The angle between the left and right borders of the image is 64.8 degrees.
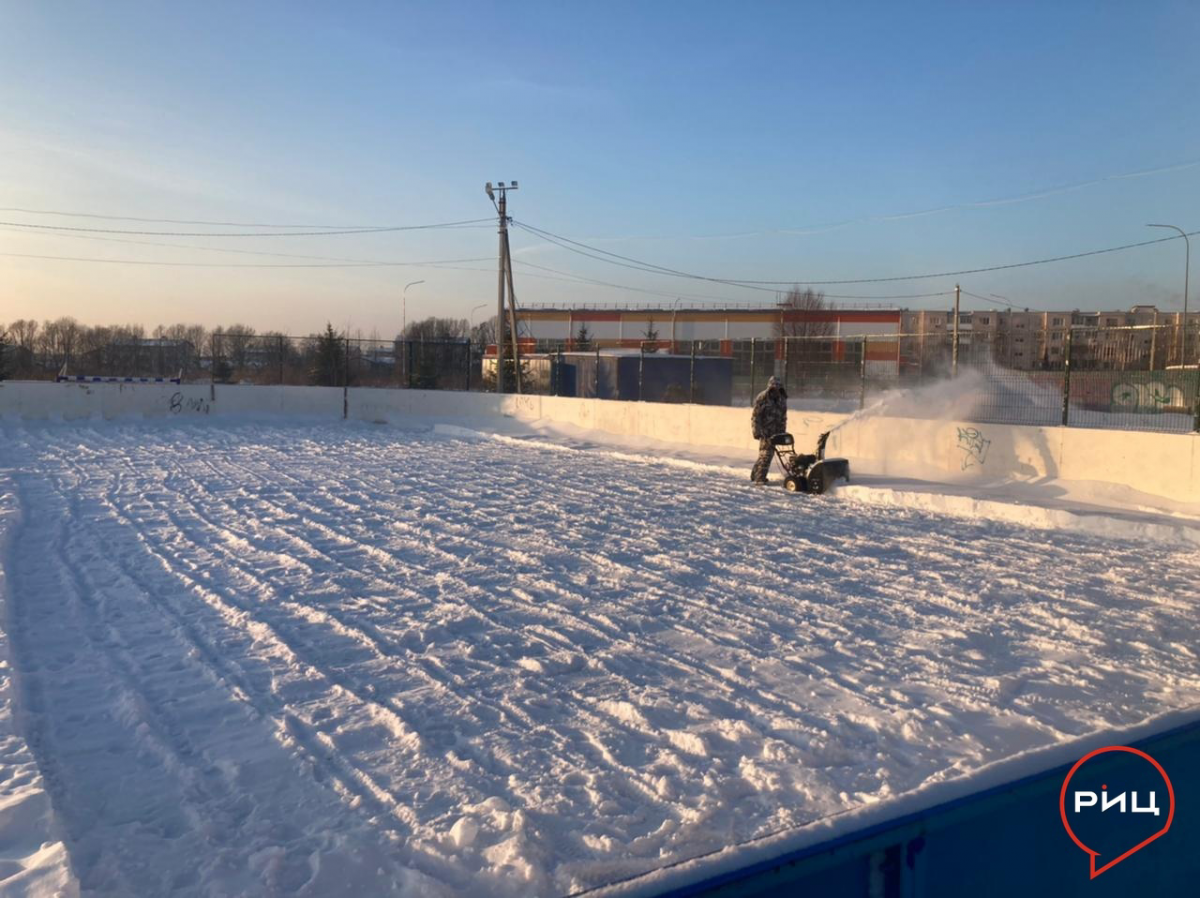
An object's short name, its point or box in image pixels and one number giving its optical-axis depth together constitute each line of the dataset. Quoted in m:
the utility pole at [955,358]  17.92
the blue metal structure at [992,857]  2.11
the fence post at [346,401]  32.28
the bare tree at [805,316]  69.62
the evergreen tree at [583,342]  63.07
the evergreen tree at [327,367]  40.06
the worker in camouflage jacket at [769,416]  16.09
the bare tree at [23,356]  44.67
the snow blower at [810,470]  15.50
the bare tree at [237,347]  36.60
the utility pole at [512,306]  36.07
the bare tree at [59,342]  44.89
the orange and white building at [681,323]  71.50
